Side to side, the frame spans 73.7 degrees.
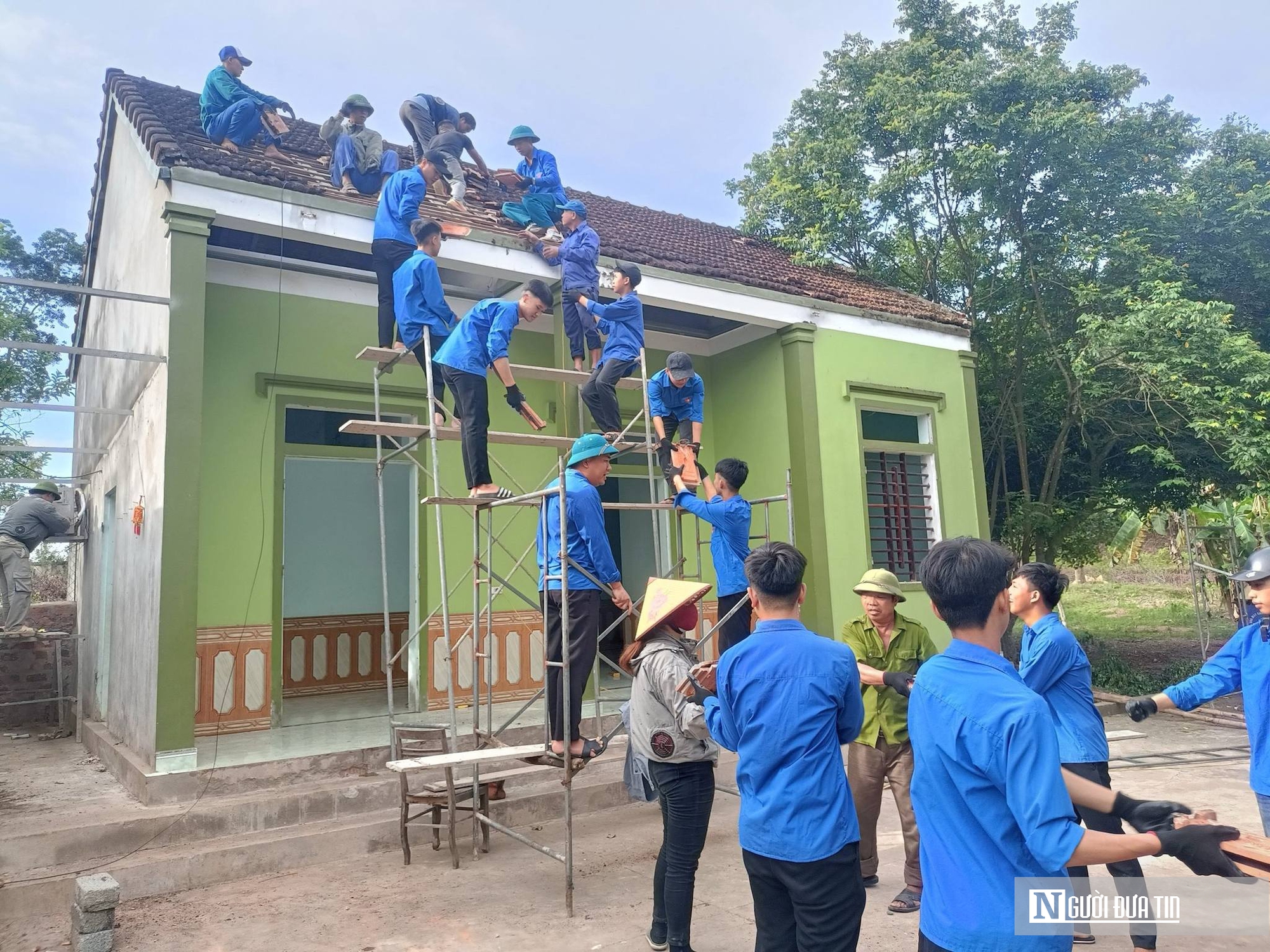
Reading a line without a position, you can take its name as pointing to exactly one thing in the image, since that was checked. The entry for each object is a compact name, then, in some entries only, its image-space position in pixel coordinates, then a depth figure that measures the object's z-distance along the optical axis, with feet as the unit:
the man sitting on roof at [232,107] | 22.67
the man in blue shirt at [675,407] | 20.67
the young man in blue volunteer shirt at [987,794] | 5.54
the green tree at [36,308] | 50.65
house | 19.71
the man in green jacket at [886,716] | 13.55
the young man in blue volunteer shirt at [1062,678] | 11.21
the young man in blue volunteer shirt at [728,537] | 16.80
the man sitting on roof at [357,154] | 22.77
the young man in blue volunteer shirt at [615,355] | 21.47
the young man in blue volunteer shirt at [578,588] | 14.67
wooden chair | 16.72
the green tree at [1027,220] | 36.40
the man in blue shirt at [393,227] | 20.93
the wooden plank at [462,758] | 14.03
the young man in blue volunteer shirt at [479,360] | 16.99
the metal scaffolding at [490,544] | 14.28
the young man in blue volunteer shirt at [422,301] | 18.70
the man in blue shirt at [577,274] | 24.06
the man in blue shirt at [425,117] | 27.02
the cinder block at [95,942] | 12.61
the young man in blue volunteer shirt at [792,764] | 8.13
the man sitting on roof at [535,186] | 26.04
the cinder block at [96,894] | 12.64
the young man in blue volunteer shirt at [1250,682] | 10.26
